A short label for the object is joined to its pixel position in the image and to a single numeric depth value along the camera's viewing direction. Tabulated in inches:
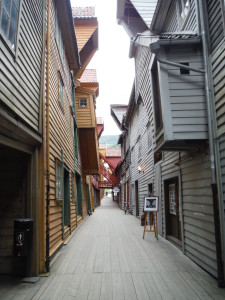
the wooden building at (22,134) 165.0
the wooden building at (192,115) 192.4
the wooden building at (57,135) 218.1
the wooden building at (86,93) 466.0
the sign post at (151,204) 339.0
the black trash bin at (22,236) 181.0
